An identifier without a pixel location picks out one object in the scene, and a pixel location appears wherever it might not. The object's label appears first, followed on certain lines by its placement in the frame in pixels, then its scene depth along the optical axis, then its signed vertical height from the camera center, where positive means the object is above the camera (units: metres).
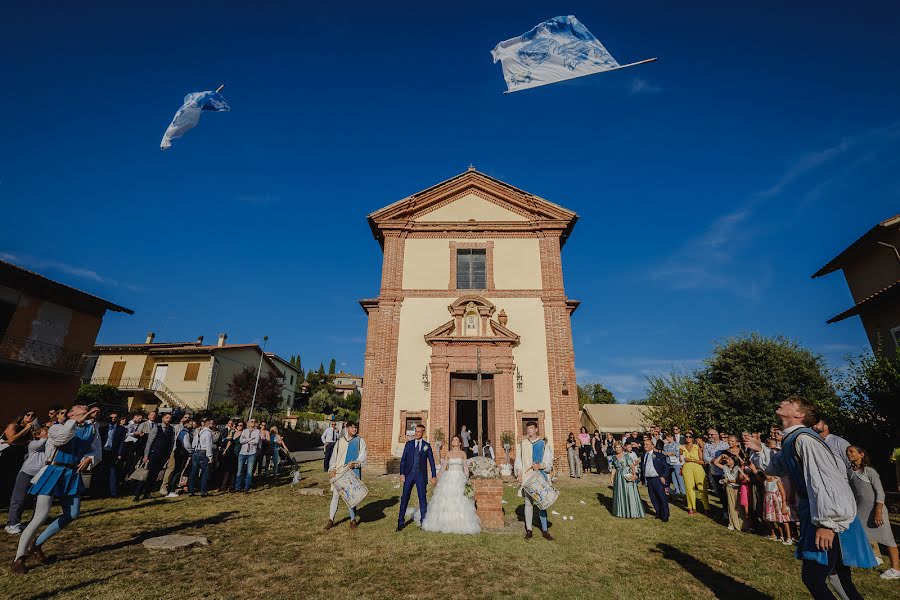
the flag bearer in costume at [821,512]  3.06 -0.55
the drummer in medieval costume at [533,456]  7.44 -0.39
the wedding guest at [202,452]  10.13 -0.49
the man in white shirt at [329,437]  15.93 -0.17
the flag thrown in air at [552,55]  6.16 +5.89
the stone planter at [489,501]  7.69 -1.24
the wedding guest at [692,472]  9.29 -0.80
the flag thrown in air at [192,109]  7.32 +5.92
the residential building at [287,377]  52.75 +7.72
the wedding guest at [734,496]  8.05 -1.16
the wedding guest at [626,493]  8.97 -1.24
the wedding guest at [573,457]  15.29 -0.79
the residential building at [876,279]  14.16 +6.23
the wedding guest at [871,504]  5.12 -0.82
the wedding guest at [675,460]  10.80 -0.62
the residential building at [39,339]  17.94 +4.23
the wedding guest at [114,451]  9.34 -0.46
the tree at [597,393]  63.28 +6.63
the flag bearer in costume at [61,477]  4.82 -0.57
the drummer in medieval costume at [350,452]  7.61 -0.35
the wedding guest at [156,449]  9.46 -0.41
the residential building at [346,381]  75.00 +10.93
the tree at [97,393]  27.51 +2.55
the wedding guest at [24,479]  5.95 -0.73
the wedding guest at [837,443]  4.70 -0.06
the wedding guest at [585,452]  17.98 -0.71
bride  7.20 -1.28
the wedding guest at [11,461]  7.97 -0.60
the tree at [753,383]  17.22 +2.38
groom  7.51 -0.57
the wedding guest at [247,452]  10.97 -0.53
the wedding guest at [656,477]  8.70 -0.88
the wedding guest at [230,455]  11.13 -0.63
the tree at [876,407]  10.74 +0.88
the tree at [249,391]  34.88 +3.59
